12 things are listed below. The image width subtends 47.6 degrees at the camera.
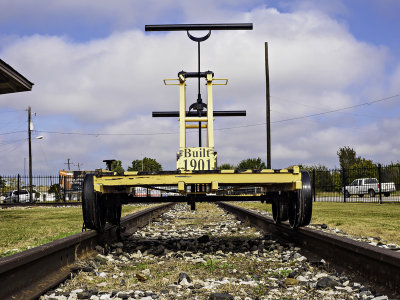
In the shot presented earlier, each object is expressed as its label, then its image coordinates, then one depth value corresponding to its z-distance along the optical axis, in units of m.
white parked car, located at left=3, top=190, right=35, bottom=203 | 42.59
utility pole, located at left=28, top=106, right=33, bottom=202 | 40.32
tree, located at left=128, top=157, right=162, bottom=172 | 99.79
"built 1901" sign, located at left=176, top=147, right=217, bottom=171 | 6.73
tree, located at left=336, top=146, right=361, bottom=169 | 66.12
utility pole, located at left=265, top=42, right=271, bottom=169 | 27.04
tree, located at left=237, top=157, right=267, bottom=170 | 85.75
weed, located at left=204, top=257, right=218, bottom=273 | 5.18
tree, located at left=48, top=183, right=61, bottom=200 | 35.57
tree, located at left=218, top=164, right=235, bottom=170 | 81.00
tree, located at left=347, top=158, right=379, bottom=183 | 37.31
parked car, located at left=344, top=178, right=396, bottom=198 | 33.34
